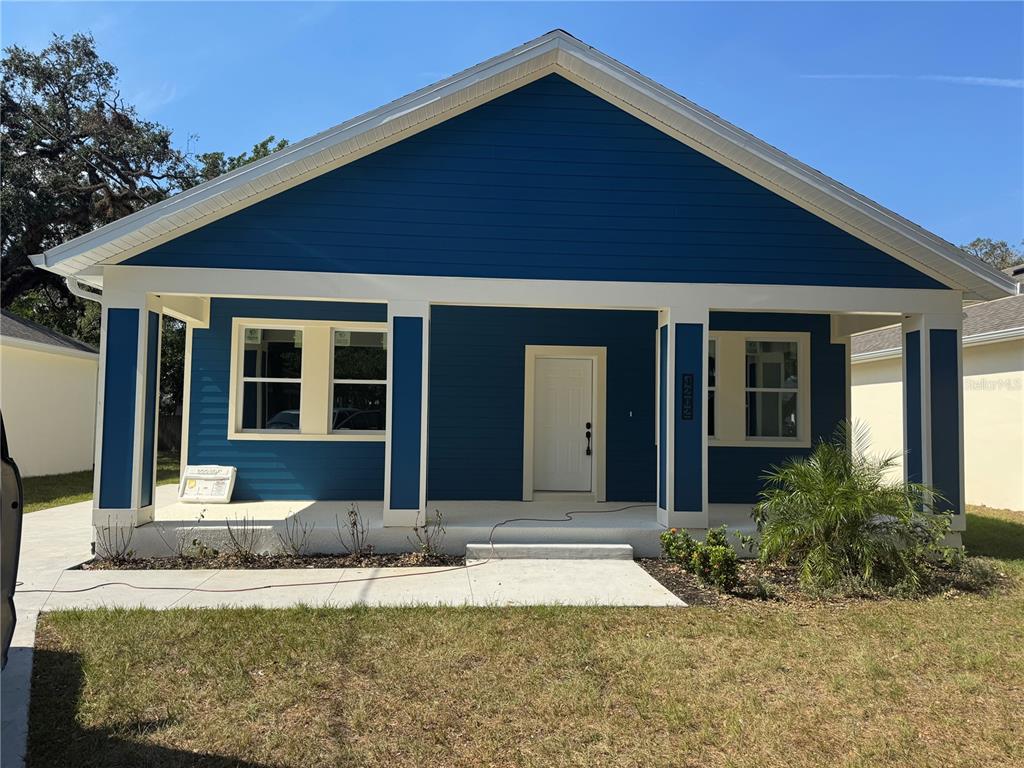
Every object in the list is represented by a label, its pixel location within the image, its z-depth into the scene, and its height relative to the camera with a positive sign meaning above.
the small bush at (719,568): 6.71 -1.49
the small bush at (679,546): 7.56 -1.45
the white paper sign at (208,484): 9.84 -1.11
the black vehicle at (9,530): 3.05 -0.57
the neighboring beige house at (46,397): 14.81 +0.14
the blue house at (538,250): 7.79 +1.86
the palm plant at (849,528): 6.84 -1.13
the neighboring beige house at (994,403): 12.48 +0.29
